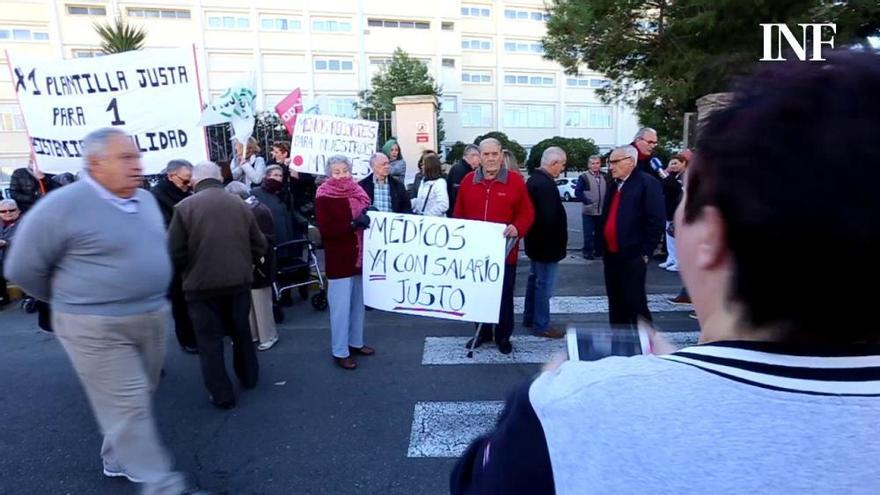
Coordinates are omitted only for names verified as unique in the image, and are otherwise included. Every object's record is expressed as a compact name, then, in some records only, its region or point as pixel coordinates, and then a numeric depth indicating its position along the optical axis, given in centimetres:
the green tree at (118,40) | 2253
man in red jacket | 523
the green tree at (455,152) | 3954
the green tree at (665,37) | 995
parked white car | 2851
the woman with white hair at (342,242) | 480
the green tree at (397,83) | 3850
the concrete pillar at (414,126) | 1330
